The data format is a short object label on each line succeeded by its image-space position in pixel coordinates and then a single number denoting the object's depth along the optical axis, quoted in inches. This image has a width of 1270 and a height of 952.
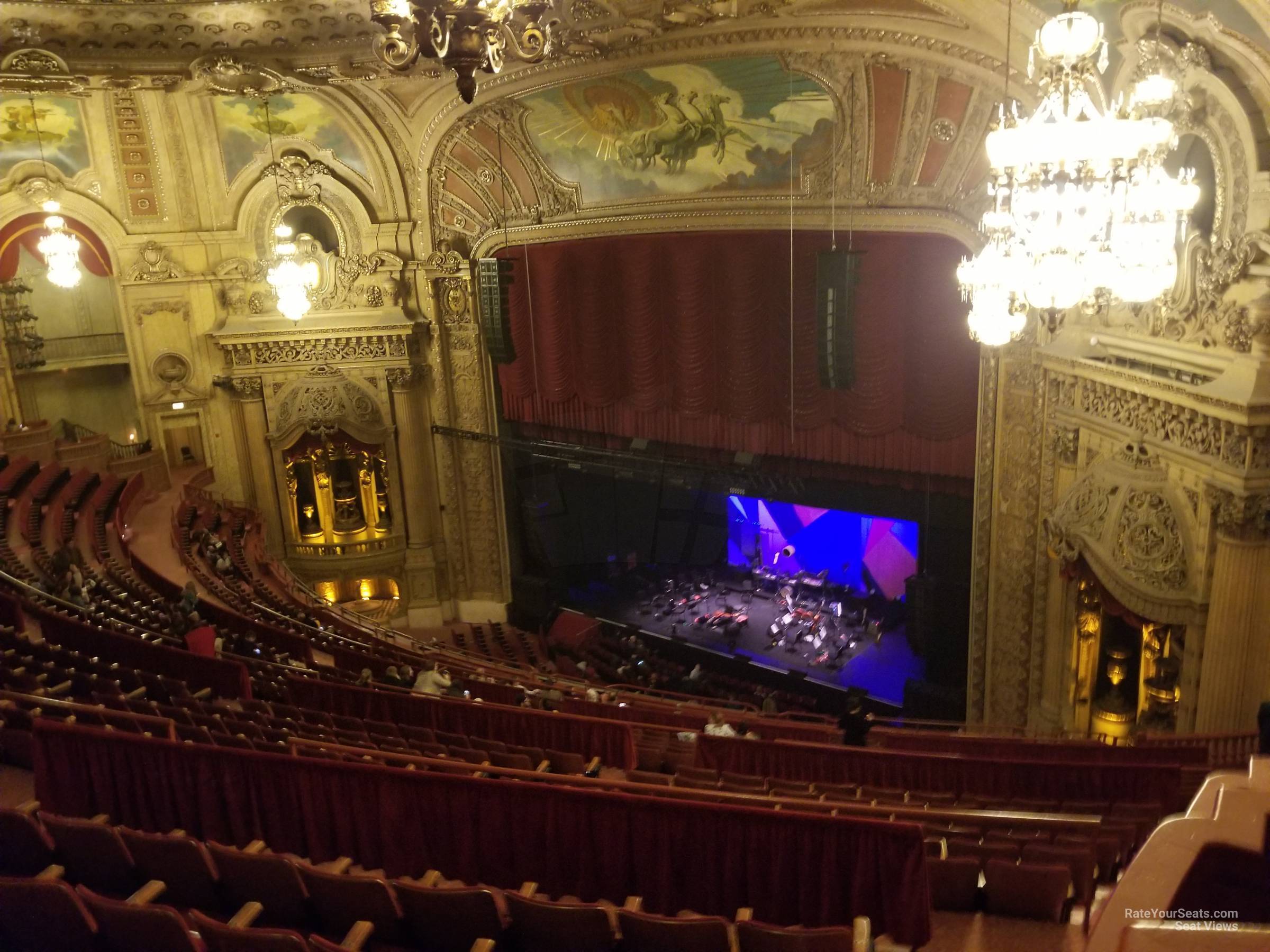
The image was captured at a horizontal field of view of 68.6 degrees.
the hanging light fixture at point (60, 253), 508.4
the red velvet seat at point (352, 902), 149.9
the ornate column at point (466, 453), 674.2
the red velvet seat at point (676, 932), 135.0
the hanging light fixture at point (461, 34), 176.2
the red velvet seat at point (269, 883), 155.2
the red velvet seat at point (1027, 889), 158.1
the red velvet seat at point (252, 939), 127.4
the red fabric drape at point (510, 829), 160.7
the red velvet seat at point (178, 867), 157.4
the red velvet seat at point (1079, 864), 168.4
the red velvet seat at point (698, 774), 245.3
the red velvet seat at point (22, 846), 162.4
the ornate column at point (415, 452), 676.7
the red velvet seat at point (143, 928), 128.7
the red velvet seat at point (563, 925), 141.1
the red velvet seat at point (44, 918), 131.2
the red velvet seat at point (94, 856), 160.2
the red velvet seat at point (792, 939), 131.6
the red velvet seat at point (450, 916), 145.0
